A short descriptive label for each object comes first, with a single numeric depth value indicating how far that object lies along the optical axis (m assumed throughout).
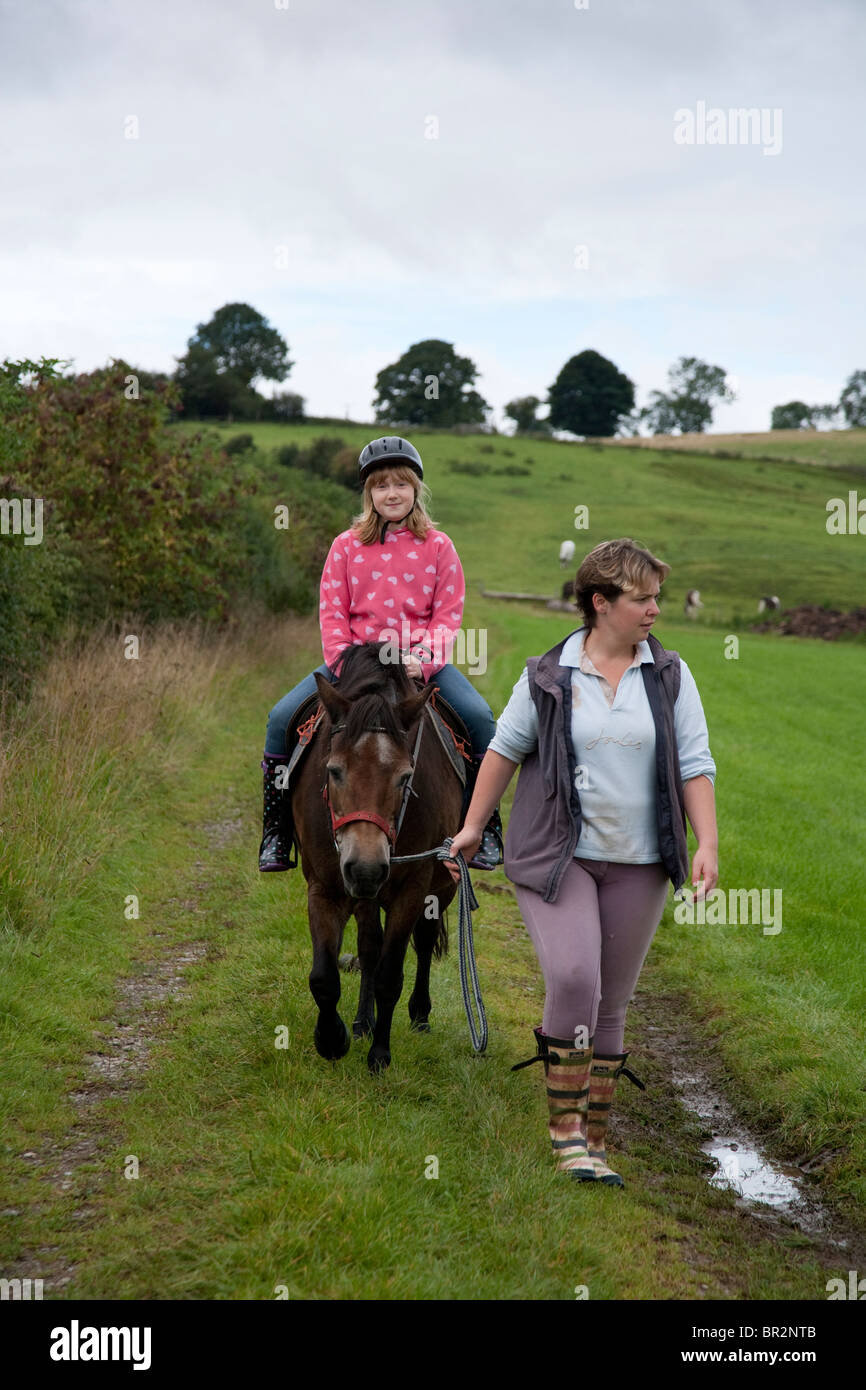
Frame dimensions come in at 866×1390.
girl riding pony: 5.82
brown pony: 4.78
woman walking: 4.46
